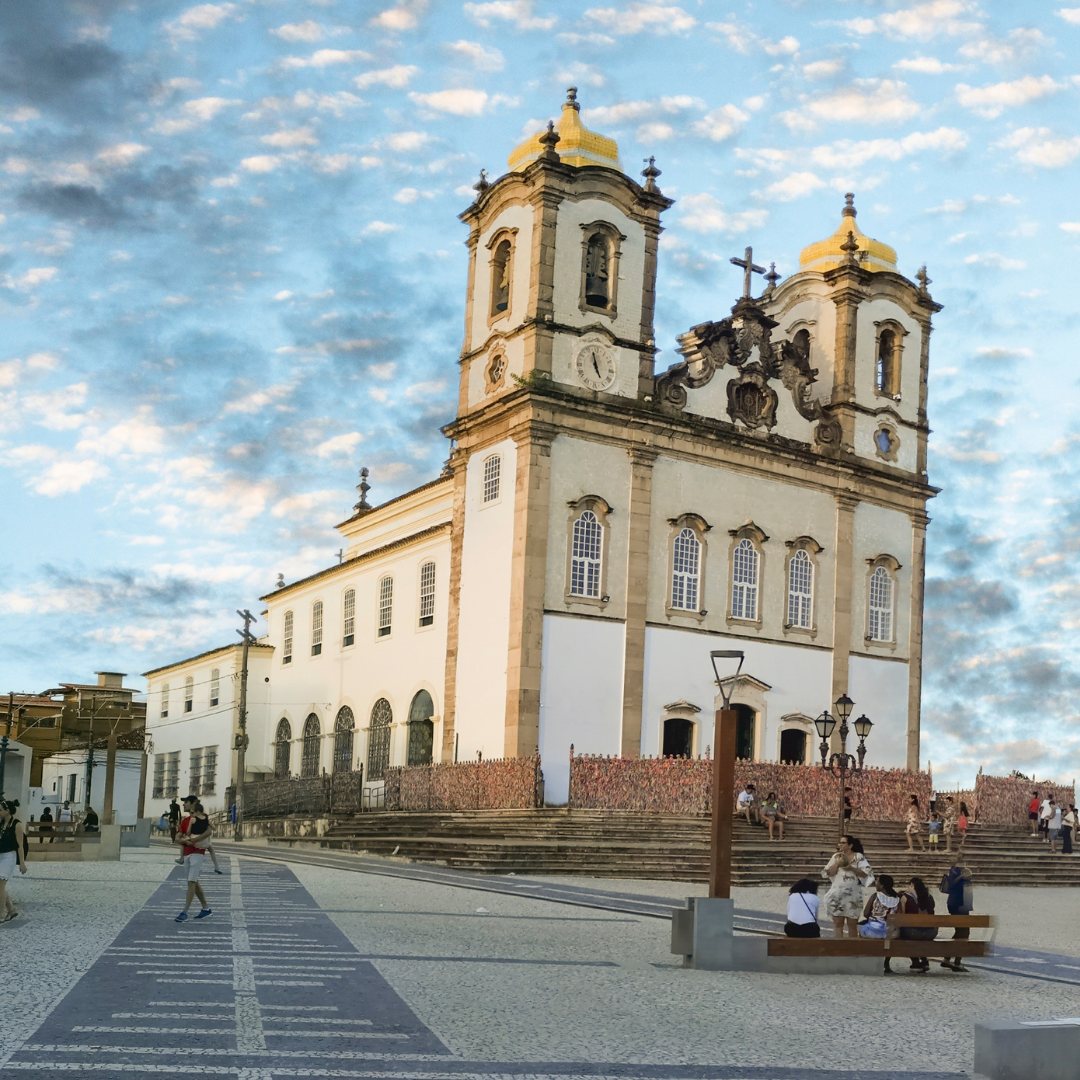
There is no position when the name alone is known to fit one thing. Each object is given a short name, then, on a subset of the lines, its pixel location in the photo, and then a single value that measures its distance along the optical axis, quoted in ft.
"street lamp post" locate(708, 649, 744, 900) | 54.95
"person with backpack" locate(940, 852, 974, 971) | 61.98
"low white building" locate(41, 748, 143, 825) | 244.42
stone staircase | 103.55
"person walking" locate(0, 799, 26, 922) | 59.57
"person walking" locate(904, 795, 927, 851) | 120.57
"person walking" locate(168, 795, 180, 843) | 151.88
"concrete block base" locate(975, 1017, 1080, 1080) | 31.94
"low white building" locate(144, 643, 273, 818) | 193.06
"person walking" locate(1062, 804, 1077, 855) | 129.80
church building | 132.57
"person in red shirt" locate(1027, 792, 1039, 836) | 138.22
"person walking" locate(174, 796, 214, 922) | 61.52
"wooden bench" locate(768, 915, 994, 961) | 53.31
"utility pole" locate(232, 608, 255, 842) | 162.50
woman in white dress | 60.23
